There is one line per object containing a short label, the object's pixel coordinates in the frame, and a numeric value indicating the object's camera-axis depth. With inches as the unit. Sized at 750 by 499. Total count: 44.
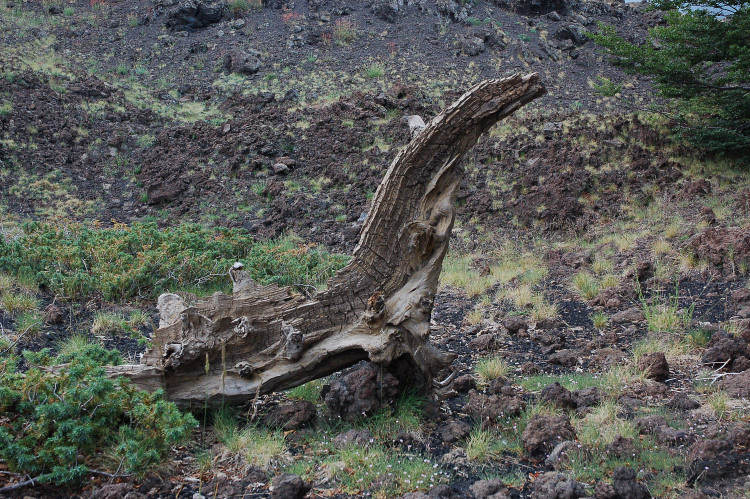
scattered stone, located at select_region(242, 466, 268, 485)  108.7
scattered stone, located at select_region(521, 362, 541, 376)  179.3
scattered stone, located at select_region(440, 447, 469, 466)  116.6
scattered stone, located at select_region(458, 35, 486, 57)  768.9
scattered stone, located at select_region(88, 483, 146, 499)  97.3
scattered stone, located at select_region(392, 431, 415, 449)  124.0
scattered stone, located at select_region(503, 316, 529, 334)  223.5
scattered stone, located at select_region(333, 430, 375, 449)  120.0
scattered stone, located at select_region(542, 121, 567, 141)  518.8
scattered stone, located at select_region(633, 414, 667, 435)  124.0
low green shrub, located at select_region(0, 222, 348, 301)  242.4
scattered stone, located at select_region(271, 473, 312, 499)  99.0
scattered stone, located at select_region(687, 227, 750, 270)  242.5
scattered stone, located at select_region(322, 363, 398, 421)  133.1
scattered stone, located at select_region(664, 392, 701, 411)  138.6
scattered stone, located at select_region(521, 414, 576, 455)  119.5
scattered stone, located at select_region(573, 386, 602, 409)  140.8
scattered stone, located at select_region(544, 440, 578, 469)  112.4
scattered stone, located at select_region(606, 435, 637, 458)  112.3
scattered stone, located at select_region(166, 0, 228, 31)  852.6
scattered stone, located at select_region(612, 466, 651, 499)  95.1
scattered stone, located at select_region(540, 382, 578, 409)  139.3
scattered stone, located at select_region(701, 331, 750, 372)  162.6
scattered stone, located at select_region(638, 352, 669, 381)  160.2
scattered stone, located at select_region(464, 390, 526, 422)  136.9
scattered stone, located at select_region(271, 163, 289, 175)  537.3
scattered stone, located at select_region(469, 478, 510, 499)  99.1
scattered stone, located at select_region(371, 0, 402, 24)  860.0
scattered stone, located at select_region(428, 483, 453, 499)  97.6
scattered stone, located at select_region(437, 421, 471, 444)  126.8
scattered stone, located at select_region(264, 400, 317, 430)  133.8
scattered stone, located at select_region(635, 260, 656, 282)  257.3
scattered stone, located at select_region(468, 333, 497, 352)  206.7
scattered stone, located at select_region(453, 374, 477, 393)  162.5
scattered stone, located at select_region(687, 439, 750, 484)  104.3
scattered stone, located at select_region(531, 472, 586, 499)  95.9
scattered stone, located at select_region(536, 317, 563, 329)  223.8
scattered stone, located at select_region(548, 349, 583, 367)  186.1
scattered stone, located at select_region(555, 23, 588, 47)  810.8
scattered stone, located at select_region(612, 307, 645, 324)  217.9
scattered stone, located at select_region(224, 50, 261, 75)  737.0
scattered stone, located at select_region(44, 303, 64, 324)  201.2
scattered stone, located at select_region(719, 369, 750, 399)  141.7
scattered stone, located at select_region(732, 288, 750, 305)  209.9
